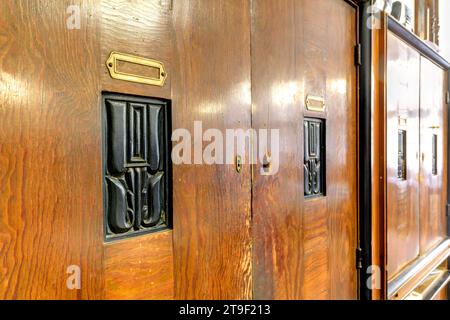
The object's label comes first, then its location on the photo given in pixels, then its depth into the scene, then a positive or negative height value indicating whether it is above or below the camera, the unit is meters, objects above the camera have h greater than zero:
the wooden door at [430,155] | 1.90 +0.01
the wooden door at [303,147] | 0.95 +0.03
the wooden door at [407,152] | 1.49 +0.02
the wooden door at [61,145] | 0.50 +0.02
